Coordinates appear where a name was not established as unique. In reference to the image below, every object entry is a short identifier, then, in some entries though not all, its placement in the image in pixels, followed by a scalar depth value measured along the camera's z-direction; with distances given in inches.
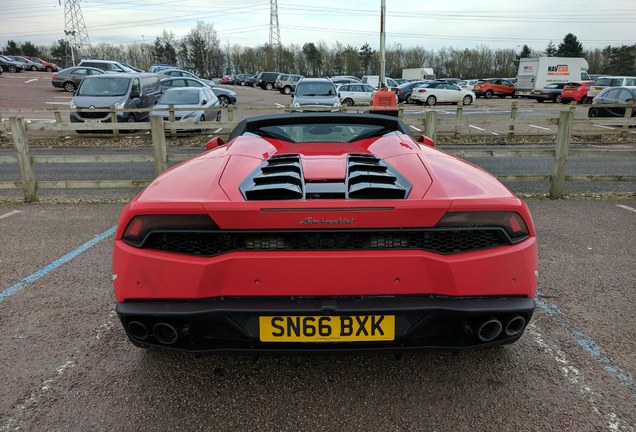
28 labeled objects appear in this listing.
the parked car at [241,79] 2146.3
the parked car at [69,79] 1141.1
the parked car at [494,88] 1469.0
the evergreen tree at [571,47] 2790.4
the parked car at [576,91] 1104.8
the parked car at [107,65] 1155.3
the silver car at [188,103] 525.0
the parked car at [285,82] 1515.7
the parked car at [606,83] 969.5
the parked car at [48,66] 2031.3
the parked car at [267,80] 1720.0
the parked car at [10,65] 1788.0
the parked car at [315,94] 560.1
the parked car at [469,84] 1483.8
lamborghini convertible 74.8
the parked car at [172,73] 1128.4
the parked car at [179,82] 792.3
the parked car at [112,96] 521.3
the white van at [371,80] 1581.7
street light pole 764.6
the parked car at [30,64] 1937.5
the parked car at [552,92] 1213.7
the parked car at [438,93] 1098.7
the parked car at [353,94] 966.7
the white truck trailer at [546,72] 1436.1
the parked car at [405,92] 1191.6
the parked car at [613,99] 637.9
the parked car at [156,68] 1307.3
